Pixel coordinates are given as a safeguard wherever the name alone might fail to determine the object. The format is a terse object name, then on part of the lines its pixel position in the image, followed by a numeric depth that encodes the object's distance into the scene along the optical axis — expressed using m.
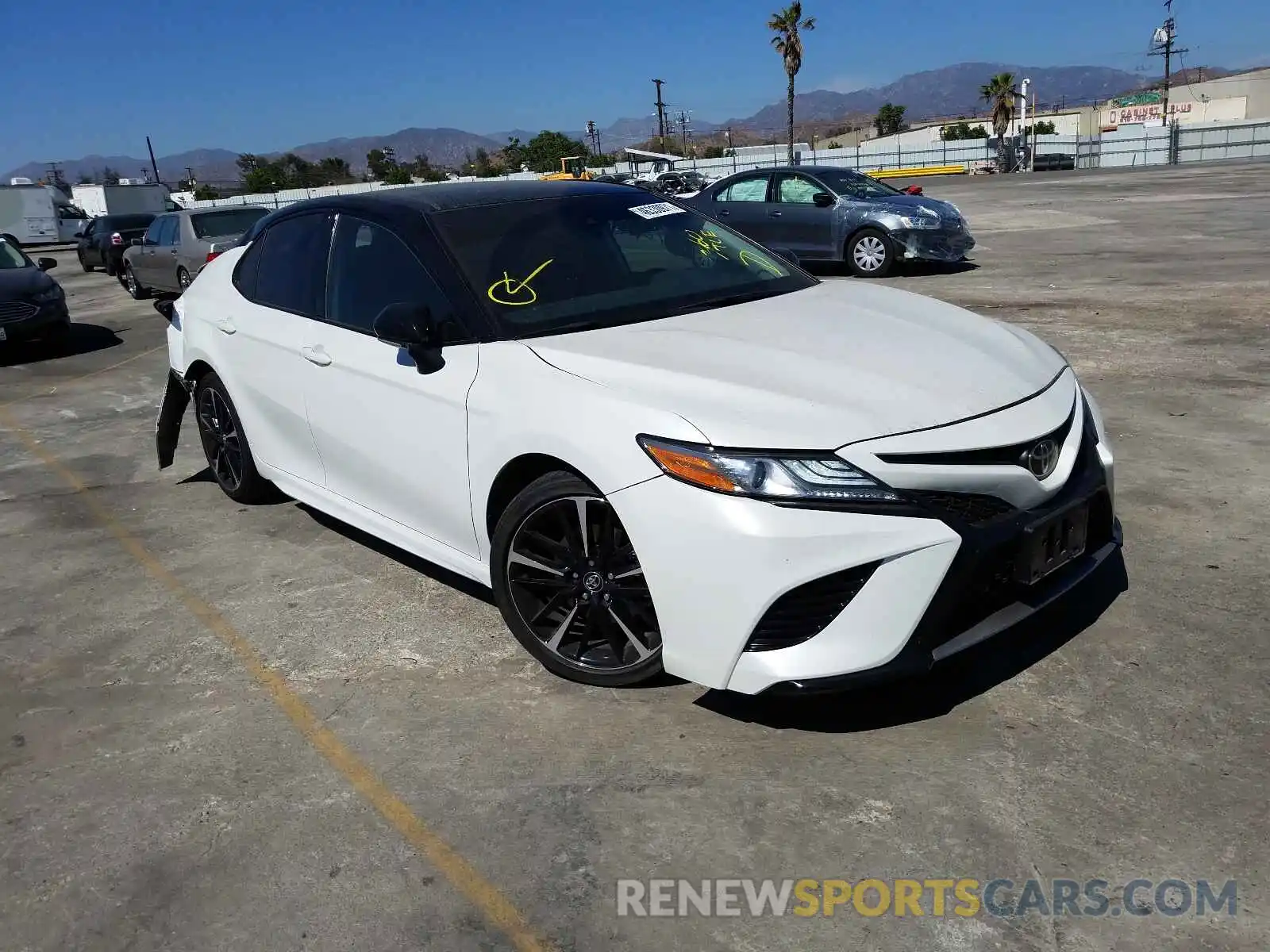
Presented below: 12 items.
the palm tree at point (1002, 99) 61.16
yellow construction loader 58.85
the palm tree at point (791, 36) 59.38
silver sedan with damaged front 13.36
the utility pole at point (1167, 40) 87.80
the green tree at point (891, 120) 115.69
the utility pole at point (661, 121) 99.74
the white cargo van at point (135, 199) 48.16
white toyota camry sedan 2.73
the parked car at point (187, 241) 14.91
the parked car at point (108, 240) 21.00
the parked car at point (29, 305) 11.64
